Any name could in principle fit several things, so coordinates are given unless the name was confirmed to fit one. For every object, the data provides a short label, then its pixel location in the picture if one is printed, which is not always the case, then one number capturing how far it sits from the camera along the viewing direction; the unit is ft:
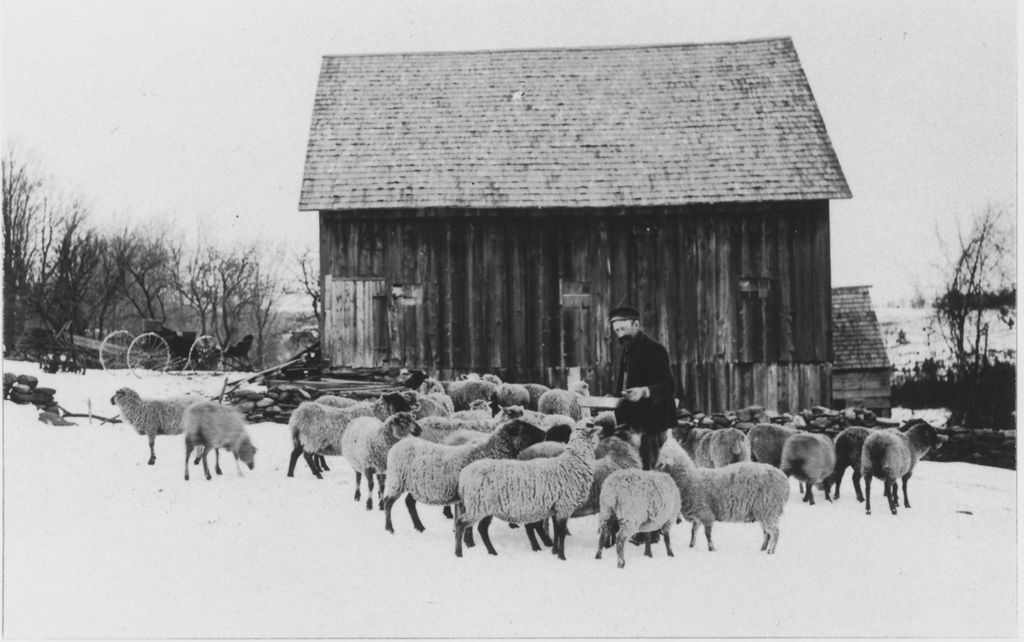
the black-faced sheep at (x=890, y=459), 30.96
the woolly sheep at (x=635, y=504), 22.50
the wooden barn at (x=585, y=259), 53.93
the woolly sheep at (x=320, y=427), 33.42
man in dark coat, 25.18
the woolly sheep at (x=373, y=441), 27.68
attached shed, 97.25
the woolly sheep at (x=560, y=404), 40.24
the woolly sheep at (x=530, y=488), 22.90
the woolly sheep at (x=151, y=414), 35.04
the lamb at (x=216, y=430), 33.19
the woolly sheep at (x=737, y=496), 24.40
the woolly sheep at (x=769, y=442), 34.68
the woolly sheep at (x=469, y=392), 42.65
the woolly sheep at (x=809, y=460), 32.01
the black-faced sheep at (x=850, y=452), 32.35
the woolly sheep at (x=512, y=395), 41.73
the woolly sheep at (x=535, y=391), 44.72
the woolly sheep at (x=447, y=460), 24.64
